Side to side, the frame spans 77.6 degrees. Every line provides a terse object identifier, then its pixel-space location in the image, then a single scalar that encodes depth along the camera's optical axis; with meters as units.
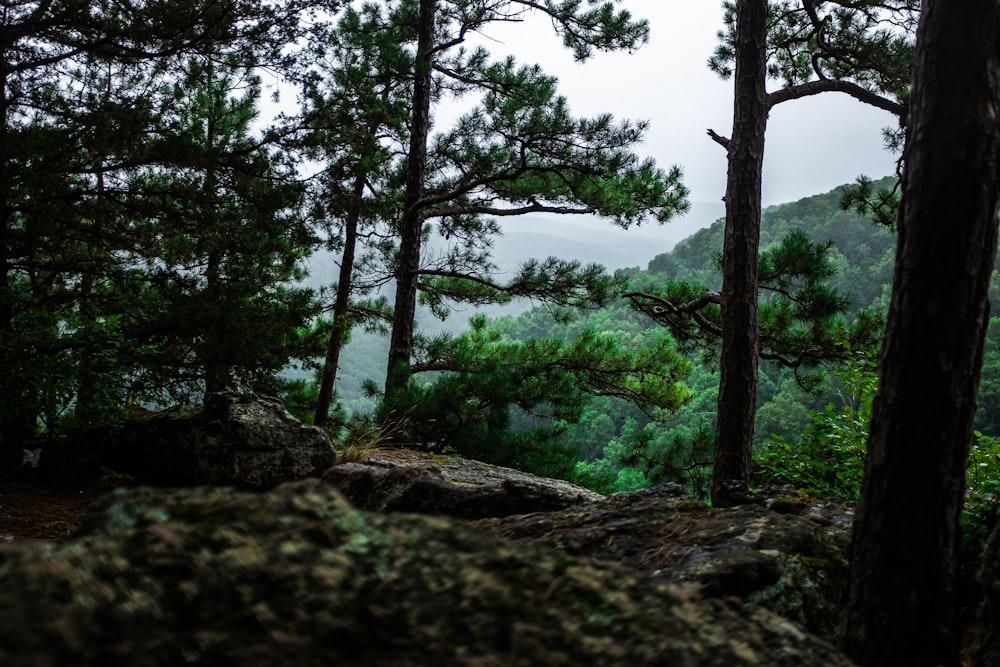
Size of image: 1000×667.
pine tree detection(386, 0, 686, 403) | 7.64
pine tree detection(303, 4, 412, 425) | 6.55
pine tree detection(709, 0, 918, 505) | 5.13
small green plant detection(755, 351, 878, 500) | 3.82
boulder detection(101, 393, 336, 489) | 4.40
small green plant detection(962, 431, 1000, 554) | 2.62
